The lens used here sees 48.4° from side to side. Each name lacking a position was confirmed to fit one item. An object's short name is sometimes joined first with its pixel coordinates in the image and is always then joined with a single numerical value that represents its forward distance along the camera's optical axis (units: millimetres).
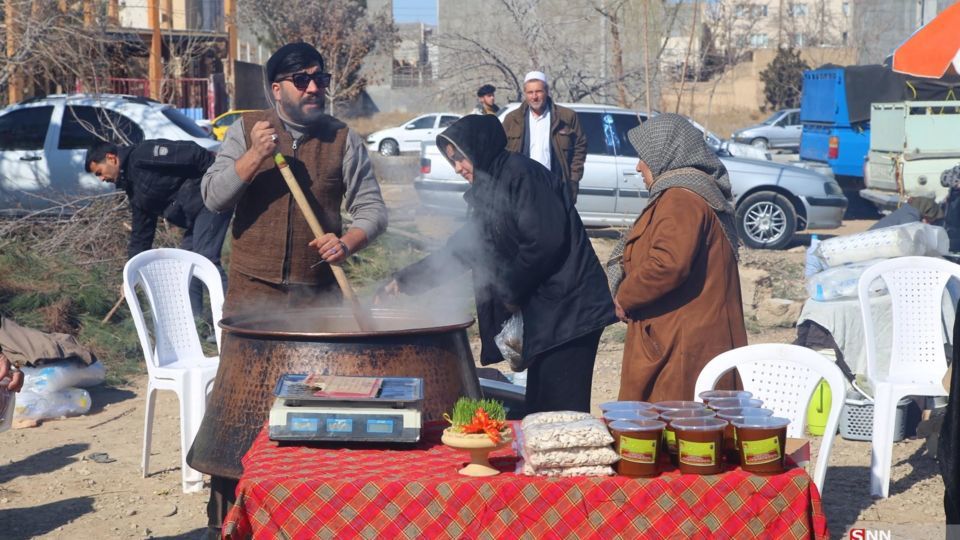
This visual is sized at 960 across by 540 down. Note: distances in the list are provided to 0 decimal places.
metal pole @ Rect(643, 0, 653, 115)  10071
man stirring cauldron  3973
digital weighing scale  2900
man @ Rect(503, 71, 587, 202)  9453
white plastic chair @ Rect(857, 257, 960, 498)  5363
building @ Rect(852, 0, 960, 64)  38562
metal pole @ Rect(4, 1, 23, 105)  9570
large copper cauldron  3383
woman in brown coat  3975
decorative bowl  2730
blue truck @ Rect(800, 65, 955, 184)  16234
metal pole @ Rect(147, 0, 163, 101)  18312
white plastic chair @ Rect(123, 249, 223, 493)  5250
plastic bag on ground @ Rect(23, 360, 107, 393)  6539
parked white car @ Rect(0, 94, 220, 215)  11641
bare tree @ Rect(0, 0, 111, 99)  9641
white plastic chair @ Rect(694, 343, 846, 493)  4055
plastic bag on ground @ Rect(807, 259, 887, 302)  6578
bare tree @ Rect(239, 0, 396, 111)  32094
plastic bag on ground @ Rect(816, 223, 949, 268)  6977
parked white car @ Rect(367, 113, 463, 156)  29812
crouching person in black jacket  6852
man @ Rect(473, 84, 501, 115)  11844
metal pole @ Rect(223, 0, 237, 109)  26734
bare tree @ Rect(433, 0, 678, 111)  16766
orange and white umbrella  8203
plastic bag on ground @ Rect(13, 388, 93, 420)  6418
